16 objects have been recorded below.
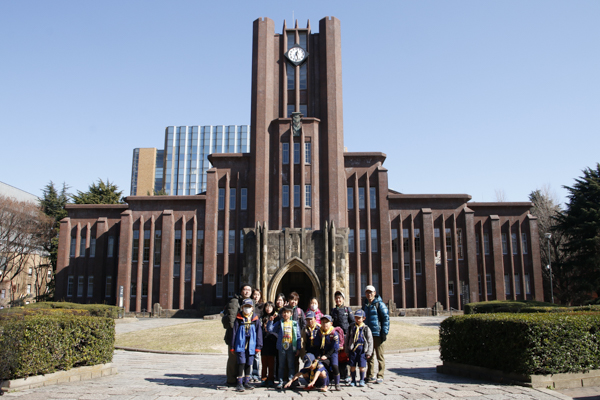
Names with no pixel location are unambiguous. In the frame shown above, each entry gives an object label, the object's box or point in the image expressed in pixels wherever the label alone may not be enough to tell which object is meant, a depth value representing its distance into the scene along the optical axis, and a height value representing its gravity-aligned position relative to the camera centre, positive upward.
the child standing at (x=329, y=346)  9.78 -1.34
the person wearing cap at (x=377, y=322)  10.61 -0.93
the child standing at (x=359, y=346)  10.13 -1.37
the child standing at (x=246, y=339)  9.73 -1.18
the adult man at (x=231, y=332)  10.03 -1.07
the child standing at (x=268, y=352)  10.23 -1.51
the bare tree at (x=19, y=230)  44.88 +4.61
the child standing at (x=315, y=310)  10.32 -0.65
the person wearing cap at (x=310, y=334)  10.02 -1.12
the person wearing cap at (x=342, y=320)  10.23 -0.87
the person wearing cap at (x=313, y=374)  9.53 -1.84
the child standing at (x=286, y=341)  9.95 -1.24
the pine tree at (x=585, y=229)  36.44 +3.65
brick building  36.28 +4.23
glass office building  108.81 +29.11
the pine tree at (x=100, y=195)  53.75 +9.22
